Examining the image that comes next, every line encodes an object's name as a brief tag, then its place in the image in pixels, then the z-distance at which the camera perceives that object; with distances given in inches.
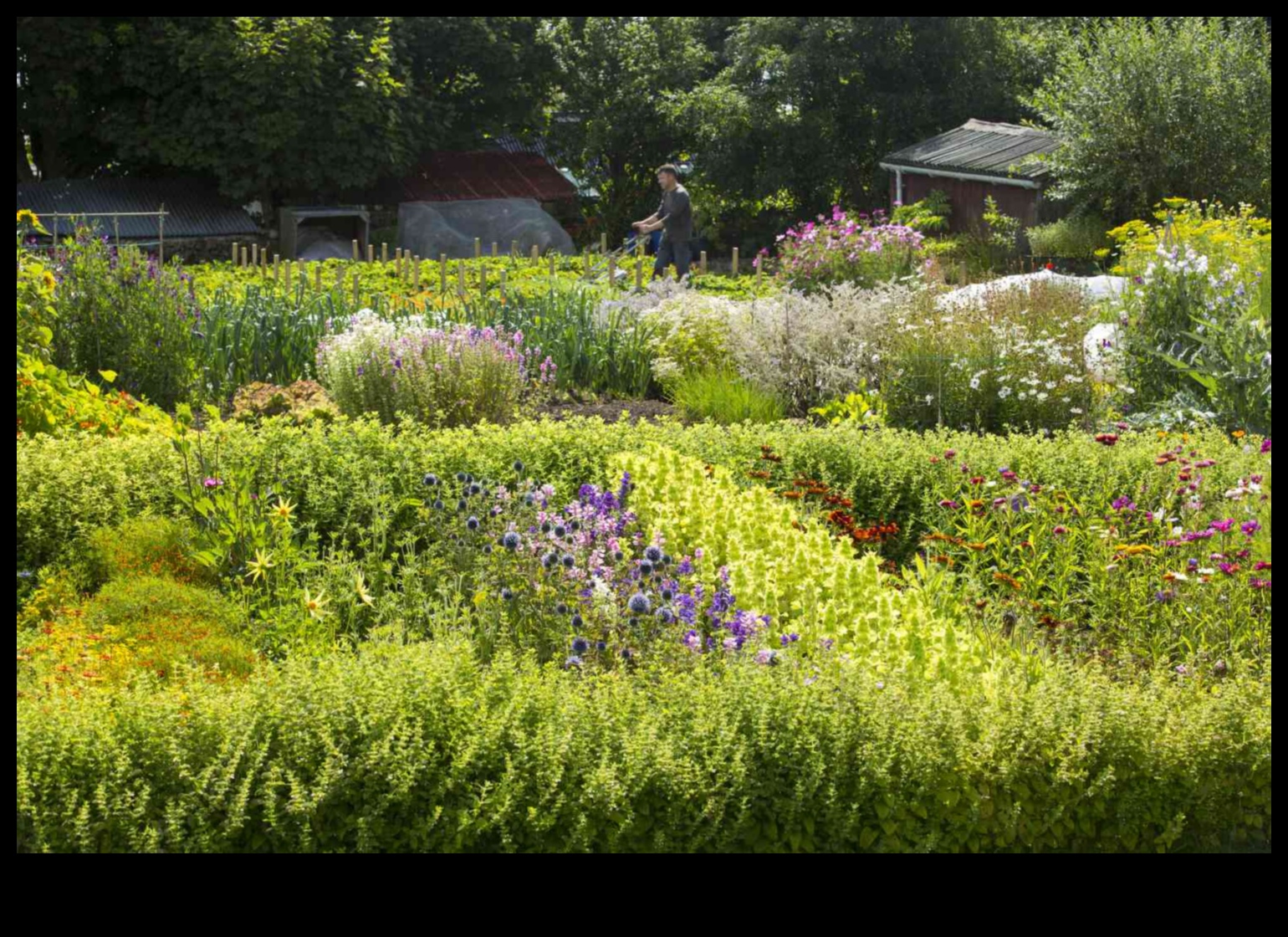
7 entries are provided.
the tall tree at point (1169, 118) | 873.5
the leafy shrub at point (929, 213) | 948.6
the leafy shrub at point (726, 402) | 336.5
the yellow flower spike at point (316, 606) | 180.4
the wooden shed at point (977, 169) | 943.0
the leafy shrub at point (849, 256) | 530.9
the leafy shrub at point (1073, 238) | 881.5
